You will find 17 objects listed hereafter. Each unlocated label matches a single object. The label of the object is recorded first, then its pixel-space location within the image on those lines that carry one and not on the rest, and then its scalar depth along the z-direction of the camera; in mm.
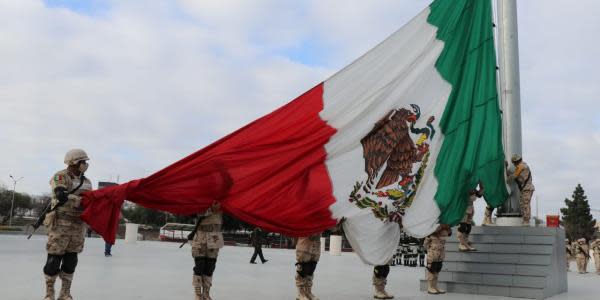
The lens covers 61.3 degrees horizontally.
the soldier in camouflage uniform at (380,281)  8727
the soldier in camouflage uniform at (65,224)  6605
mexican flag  6387
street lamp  62169
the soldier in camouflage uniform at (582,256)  18062
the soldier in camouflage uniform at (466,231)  10396
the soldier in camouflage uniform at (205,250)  7242
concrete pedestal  9609
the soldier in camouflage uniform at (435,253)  9547
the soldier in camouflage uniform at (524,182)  10977
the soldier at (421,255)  18725
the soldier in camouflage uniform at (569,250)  19675
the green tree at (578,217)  66188
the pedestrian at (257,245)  16994
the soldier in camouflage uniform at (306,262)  7988
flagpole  11219
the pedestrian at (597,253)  18172
